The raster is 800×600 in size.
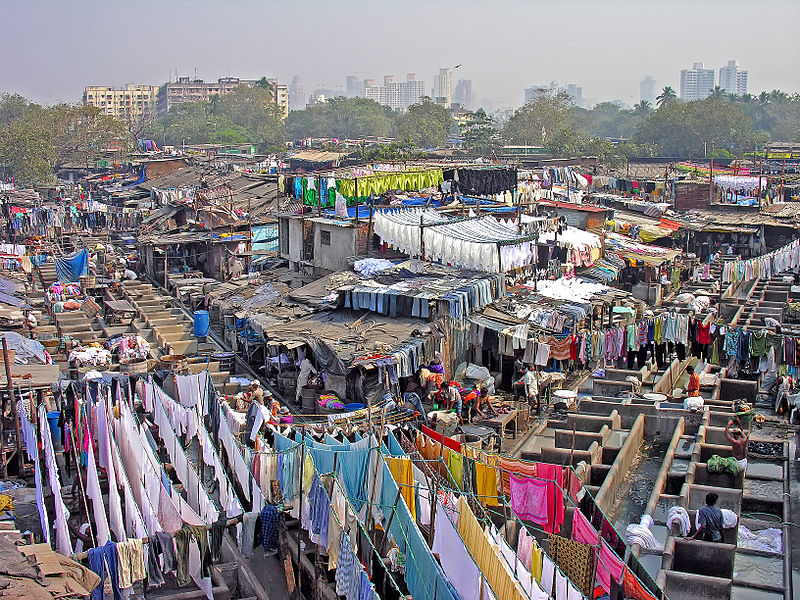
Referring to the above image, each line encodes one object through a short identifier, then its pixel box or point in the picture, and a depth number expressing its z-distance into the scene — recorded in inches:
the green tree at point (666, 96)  3464.6
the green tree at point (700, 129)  2689.5
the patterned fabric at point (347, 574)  347.9
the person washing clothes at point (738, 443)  538.0
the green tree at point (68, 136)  2178.9
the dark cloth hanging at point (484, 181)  1135.2
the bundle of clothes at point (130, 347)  715.4
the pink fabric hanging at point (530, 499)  429.1
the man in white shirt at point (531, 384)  692.1
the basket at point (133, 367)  675.4
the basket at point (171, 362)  670.5
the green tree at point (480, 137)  2581.2
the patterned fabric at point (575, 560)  373.1
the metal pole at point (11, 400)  516.1
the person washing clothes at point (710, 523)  439.2
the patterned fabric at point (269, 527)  422.0
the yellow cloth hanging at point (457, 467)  449.7
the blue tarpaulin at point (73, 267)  1122.0
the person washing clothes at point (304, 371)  684.7
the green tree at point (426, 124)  2967.5
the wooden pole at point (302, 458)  418.0
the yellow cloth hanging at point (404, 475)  416.5
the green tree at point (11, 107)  3097.9
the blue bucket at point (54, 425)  537.3
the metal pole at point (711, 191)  1642.5
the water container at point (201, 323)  826.2
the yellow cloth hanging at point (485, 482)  443.5
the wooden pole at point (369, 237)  919.0
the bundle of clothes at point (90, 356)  678.5
